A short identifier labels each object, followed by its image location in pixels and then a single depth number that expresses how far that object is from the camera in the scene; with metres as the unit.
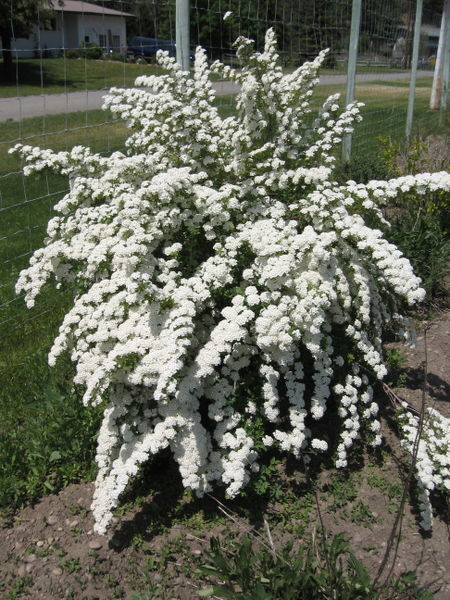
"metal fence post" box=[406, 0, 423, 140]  10.38
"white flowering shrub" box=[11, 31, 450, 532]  2.71
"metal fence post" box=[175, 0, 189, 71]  4.57
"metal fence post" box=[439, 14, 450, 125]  14.59
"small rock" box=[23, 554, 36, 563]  2.78
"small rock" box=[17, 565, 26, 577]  2.71
